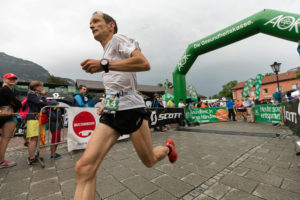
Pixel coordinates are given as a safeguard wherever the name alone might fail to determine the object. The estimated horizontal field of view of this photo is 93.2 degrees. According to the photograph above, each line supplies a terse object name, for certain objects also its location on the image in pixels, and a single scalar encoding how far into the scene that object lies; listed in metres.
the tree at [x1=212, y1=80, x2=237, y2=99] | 67.88
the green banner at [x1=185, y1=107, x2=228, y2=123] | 9.73
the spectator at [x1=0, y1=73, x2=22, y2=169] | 2.89
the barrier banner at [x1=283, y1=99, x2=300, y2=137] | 3.27
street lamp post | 9.67
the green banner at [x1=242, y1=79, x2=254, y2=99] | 12.32
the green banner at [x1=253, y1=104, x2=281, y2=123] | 7.27
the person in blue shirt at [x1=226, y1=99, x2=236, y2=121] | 10.50
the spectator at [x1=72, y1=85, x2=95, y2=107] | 4.19
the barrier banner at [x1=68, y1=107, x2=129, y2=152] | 3.88
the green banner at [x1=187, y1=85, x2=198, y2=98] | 19.38
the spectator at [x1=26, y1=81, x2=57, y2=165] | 3.03
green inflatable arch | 5.29
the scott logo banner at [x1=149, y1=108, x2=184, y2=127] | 6.34
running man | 1.08
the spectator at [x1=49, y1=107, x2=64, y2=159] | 3.49
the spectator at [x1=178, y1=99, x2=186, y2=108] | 8.26
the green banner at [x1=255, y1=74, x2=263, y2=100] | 11.32
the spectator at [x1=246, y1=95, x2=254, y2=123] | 9.25
